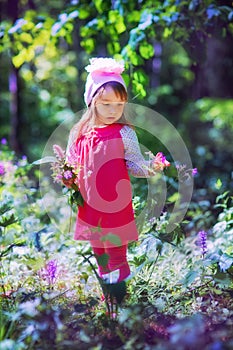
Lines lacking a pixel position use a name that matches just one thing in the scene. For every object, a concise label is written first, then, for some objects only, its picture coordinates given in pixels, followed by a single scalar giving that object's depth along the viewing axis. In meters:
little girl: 2.73
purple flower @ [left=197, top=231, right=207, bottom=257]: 2.83
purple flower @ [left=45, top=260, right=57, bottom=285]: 2.85
